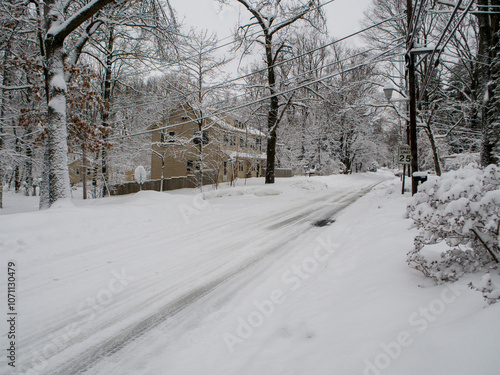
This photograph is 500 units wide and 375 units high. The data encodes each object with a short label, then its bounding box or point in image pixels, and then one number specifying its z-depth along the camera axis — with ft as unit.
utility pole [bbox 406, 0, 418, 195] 33.76
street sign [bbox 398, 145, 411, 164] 43.06
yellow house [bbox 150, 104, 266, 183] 73.15
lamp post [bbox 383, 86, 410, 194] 40.98
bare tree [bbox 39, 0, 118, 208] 26.17
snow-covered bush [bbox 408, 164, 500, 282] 8.46
